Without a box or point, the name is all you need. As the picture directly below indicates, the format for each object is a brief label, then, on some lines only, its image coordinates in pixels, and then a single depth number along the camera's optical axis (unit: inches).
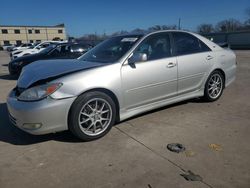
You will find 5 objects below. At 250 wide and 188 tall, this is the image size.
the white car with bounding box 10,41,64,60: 478.9
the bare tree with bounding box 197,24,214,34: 2181.9
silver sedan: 106.2
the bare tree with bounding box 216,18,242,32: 2131.7
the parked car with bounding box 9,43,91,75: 300.8
